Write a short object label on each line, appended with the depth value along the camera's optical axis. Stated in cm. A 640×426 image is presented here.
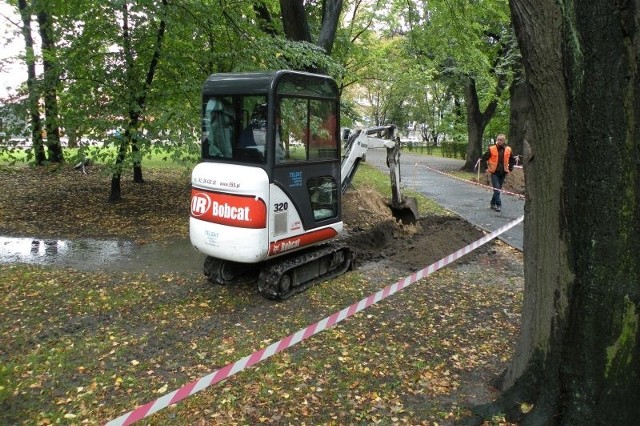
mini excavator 612
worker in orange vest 1266
